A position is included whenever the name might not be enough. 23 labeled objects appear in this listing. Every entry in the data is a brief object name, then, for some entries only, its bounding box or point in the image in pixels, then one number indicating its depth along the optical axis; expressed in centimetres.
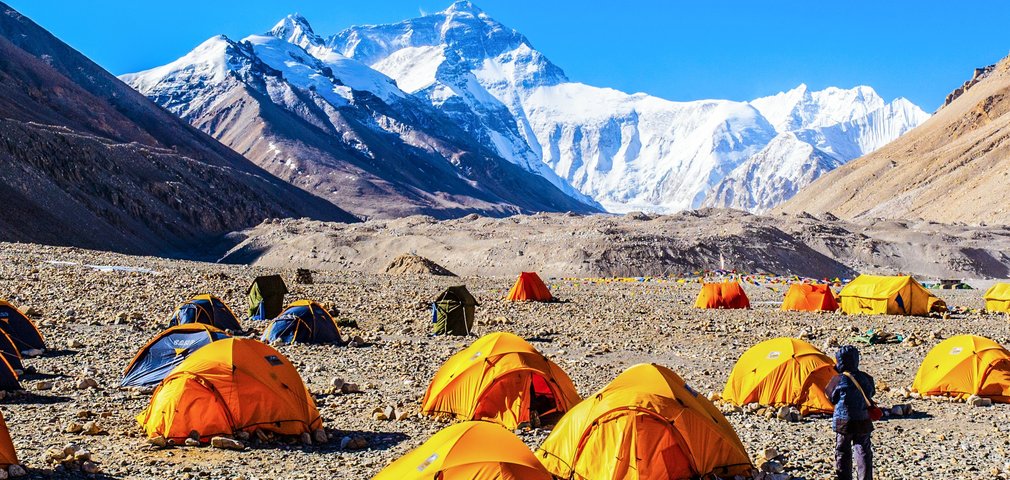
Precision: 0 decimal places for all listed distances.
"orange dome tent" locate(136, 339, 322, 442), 1215
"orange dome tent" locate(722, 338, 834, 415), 1445
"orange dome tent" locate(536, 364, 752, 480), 1032
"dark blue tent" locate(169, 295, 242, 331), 2205
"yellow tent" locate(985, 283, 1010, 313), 3444
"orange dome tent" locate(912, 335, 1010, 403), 1545
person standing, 1016
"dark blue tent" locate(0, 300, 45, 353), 1820
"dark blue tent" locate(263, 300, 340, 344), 2120
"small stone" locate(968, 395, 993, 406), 1507
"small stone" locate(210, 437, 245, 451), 1189
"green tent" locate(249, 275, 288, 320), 2620
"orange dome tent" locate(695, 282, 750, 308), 3441
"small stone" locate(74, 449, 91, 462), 1076
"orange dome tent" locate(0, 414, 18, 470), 1001
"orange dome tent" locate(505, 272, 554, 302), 3450
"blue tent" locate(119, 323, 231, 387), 1549
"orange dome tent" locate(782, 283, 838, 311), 3400
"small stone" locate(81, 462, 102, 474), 1056
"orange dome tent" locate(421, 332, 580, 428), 1373
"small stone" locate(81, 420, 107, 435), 1241
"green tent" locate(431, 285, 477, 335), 2395
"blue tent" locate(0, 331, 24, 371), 1656
